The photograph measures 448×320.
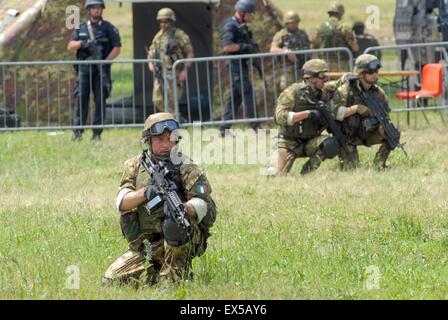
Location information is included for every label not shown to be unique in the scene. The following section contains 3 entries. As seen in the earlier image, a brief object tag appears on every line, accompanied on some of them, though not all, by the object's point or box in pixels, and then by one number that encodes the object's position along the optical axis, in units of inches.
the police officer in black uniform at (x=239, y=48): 733.3
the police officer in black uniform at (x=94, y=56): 719.1
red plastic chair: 733.9
